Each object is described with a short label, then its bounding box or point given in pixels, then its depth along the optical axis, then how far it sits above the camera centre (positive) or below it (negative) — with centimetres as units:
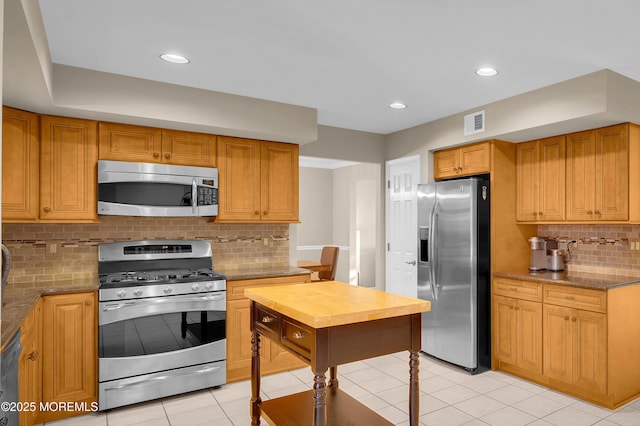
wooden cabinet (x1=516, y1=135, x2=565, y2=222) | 391 +35
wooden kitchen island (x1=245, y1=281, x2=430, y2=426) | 202 -62
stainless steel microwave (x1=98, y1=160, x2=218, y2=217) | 344 +22
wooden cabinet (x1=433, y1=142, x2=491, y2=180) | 419 +57
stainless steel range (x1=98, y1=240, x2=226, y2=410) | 321 -89
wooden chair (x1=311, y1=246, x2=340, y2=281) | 676 -75
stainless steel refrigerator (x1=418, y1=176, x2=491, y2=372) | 403 -56
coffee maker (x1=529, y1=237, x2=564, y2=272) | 415 -41
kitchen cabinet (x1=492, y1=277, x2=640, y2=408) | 327 -103
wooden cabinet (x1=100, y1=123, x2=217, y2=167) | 349 +61
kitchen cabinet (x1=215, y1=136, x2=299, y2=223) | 399 +34
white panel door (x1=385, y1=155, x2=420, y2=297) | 494 -11
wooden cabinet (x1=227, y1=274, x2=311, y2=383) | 373 -107
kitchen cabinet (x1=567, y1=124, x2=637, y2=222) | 346 +35
